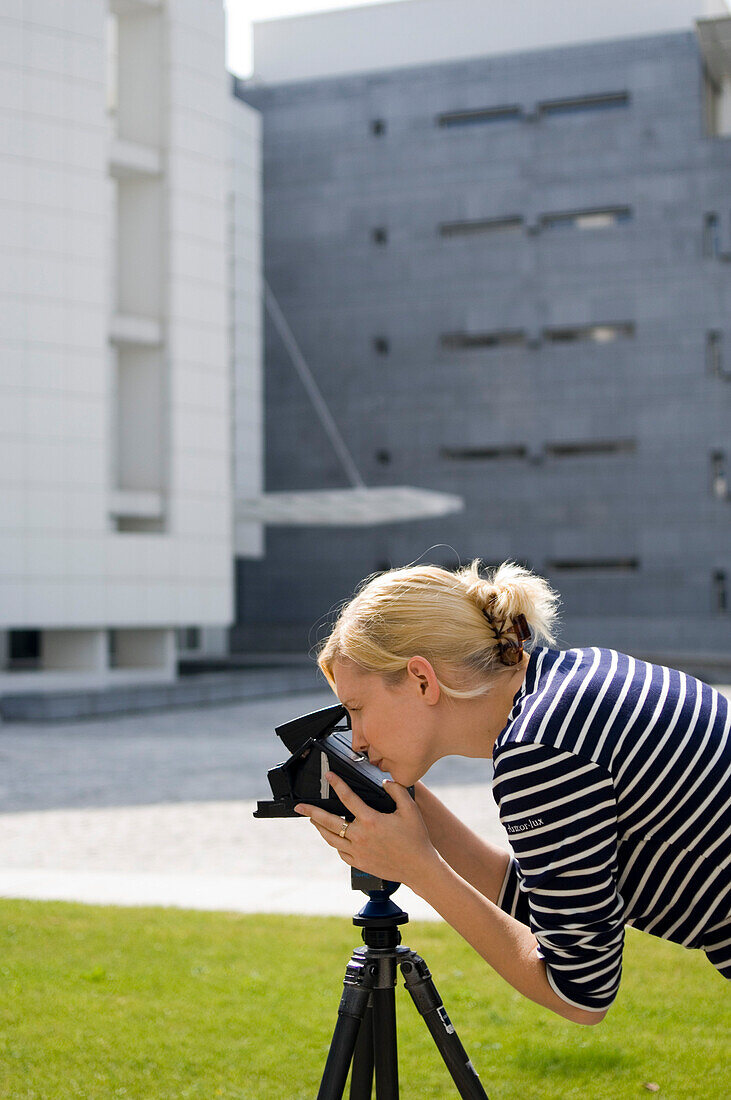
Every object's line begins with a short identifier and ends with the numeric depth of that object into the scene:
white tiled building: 22.81
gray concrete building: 38.41
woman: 2.00
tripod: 2.17
